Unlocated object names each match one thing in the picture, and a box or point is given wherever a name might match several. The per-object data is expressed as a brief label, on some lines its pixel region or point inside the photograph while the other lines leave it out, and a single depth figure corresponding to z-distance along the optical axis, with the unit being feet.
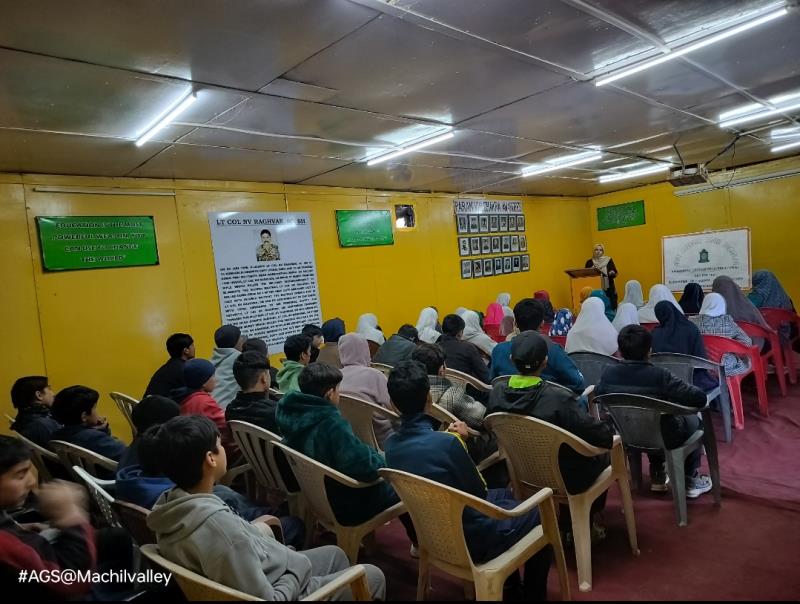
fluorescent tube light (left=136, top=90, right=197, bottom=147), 10.85
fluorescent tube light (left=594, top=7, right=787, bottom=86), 9.78
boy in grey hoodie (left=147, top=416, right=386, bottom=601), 4.61
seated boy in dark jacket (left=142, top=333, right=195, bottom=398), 12.83
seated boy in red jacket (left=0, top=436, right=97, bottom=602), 4.17
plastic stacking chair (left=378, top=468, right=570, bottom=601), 5.73
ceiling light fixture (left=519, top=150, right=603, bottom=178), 21.90
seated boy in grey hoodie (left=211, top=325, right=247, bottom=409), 12.45
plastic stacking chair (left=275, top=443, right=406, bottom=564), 7.13
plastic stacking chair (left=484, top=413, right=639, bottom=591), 7.24
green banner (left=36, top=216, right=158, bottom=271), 15.15
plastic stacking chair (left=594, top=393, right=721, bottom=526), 8.62
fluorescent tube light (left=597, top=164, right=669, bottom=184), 26.58
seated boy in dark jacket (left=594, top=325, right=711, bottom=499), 8.46
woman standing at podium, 30.71
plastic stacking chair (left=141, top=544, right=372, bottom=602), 4.26
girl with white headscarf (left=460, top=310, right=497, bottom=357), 16.29
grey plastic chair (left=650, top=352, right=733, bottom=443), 11.59
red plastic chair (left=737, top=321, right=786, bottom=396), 15.60
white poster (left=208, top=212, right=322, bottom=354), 18.79
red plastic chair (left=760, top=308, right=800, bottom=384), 17.29
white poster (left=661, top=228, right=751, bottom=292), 25.48
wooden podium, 30.19
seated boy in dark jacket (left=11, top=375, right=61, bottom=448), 9.94
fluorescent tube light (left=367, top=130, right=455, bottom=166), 15.95
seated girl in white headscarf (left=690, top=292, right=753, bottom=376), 13.88
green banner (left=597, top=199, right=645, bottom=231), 32.81
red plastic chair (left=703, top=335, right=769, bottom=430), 13.34
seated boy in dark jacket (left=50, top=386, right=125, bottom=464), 8.63
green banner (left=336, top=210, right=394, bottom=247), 22.47
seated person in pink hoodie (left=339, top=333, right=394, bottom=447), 10.56
